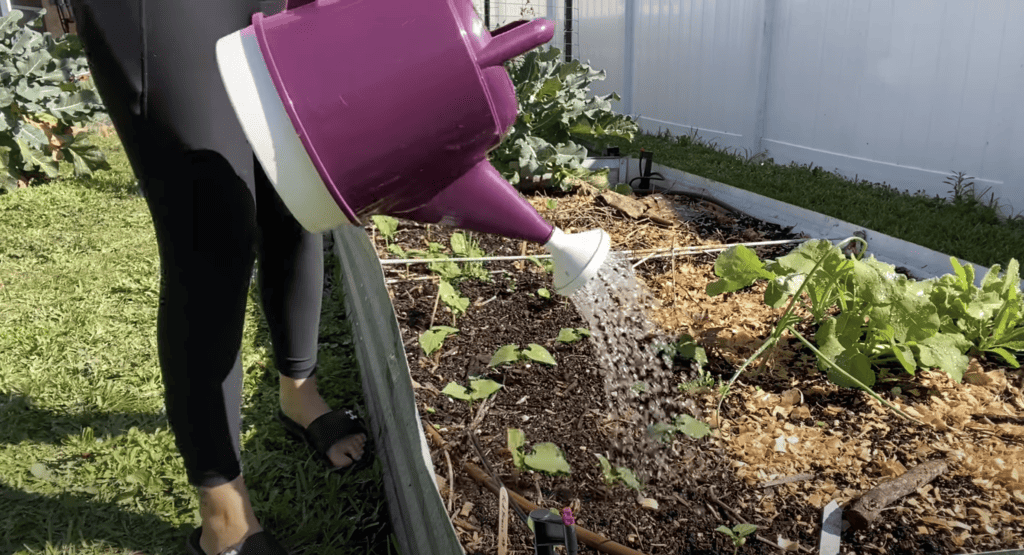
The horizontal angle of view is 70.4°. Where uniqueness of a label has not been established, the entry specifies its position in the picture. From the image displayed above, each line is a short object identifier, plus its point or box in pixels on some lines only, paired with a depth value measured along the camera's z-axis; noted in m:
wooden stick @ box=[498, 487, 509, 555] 1.03
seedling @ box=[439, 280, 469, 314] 2.06
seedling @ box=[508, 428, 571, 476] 1.36
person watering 0.99
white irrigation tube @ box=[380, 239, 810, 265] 2.36
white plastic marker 1.18
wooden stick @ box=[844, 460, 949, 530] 1.23
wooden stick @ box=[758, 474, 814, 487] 1.37
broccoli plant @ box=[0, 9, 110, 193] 4.20
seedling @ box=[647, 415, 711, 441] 1.49
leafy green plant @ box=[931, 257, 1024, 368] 1.70
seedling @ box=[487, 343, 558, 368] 1.73
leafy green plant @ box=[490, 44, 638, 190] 3.37
